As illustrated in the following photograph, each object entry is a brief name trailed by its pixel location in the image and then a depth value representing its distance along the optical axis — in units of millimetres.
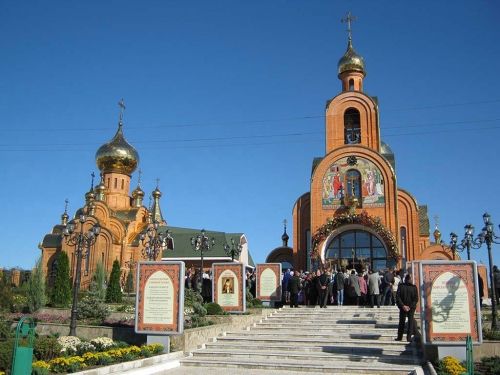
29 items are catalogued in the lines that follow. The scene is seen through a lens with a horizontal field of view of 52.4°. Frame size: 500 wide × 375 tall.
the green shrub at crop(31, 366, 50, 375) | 8172
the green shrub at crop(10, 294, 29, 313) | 19969
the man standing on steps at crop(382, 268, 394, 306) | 17766
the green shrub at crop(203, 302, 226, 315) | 15766
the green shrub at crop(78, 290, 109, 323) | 17062
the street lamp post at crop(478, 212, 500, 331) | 14812
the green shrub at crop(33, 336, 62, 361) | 9609
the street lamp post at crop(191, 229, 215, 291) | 21953
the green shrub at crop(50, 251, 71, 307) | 21922
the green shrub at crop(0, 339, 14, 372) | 8305
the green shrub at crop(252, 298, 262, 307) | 18814
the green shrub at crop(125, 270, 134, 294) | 34031
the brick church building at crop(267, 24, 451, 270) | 26922
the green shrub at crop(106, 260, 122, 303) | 24266
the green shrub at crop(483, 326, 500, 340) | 10726
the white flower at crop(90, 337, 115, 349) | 11125
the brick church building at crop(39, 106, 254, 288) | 39938
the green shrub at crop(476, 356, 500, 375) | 8750
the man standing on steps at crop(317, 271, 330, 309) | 18375
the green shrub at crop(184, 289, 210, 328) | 14216
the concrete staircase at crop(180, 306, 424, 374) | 10555
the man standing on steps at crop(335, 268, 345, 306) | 18688
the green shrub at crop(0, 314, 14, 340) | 12117
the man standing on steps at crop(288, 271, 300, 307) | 18969
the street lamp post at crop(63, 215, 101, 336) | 13914
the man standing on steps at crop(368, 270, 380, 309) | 17641
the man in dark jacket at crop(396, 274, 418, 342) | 11477
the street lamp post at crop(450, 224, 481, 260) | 16272
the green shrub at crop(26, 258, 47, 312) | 20275
